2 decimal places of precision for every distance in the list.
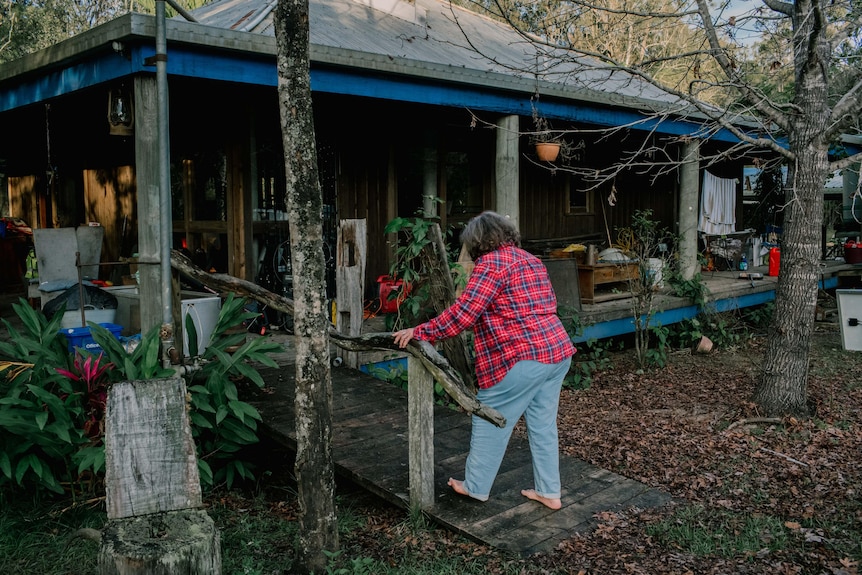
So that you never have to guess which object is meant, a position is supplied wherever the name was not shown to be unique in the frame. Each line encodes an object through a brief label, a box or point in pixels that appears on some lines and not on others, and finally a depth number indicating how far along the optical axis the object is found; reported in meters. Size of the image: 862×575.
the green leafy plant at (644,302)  9.20
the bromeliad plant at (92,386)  4.79
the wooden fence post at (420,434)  4.36
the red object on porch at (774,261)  13.92
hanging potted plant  10.16
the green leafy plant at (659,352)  9.47
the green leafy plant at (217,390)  4.91
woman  4.18
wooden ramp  4.18
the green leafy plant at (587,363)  8.70
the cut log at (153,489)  2.72
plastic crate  6.09
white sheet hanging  14.38
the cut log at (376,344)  4.06
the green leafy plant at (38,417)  4.50
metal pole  5.41
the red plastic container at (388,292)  7.92
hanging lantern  6.07
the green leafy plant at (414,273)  6.25
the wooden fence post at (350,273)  6.68
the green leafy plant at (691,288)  10.84
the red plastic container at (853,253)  15.47
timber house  6.15
